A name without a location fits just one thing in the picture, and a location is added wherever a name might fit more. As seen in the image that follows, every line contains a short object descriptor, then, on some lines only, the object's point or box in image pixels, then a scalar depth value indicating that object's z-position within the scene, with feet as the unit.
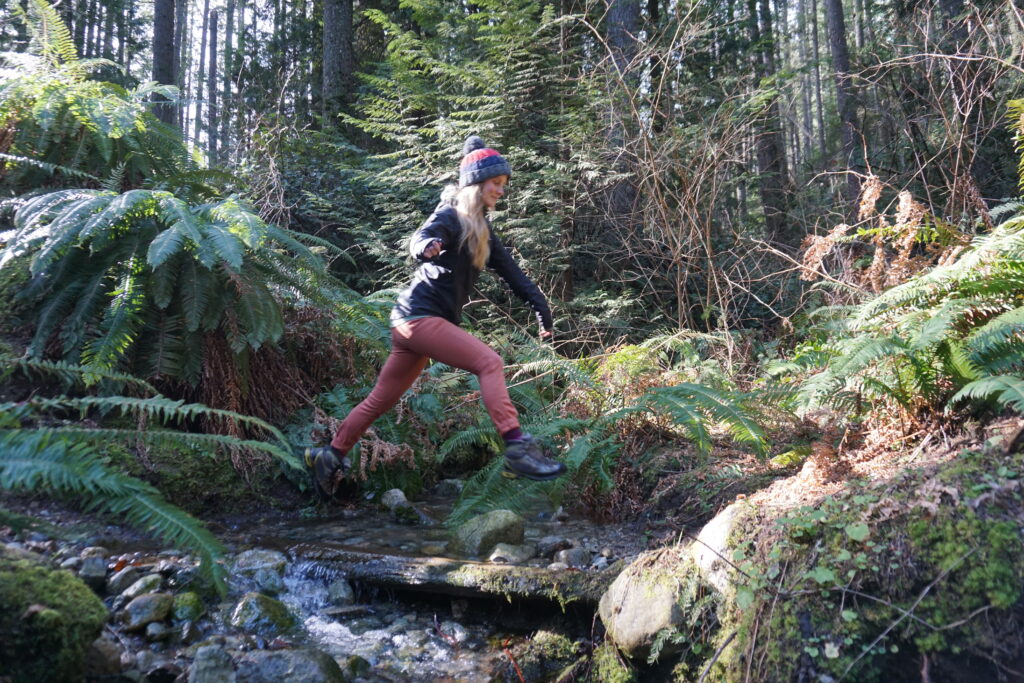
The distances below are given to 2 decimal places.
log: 11.45
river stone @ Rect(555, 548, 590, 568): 13.09
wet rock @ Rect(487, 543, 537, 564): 13.25
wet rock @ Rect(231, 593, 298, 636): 11.08
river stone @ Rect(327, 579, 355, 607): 12.50
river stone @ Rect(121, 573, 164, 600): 11.07
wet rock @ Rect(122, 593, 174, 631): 10.43
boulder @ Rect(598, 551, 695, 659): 9.69
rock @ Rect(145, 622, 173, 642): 10.25
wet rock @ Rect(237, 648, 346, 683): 9.51
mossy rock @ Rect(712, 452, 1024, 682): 8.12
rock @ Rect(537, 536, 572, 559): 13.69
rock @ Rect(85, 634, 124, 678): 8.64
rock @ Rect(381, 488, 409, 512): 16.84
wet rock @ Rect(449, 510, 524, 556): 13.82
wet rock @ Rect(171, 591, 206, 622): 10.85
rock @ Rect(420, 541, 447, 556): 14.05
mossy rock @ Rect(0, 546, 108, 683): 7.68
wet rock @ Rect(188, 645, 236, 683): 9.25
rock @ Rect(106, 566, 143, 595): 11.27
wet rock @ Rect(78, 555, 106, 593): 11.28
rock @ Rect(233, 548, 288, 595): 12.55
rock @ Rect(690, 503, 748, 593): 9.83
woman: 12.74
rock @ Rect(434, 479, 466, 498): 19.04
